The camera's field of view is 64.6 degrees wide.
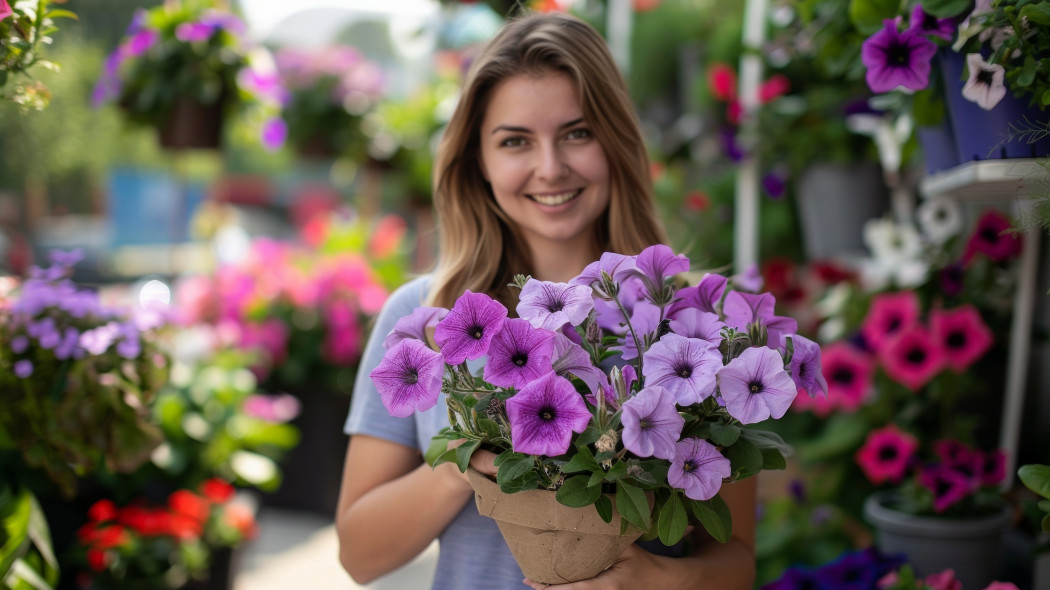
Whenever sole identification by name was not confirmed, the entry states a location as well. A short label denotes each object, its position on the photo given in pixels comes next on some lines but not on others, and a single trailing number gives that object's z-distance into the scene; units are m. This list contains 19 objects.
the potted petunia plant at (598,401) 0.79
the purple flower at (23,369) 1.42
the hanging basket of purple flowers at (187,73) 2.71
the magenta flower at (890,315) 1.96
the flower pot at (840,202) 2.29
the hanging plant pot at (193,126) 2.79
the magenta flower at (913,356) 1.86
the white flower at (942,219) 1.96
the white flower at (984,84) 1.07
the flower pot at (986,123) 1.11
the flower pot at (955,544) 1.60
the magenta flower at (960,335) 1.83
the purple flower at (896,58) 1.15
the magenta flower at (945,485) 1.63
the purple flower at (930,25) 1.13
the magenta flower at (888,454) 1.83
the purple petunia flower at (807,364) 0.92
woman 1.17
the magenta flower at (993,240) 1.82
